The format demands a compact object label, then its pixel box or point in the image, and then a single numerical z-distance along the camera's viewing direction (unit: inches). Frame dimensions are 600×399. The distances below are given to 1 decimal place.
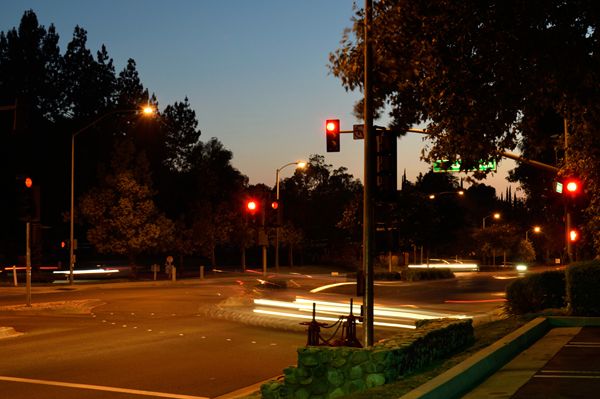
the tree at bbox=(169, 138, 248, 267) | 2468.0
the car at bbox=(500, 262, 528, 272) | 2604.6
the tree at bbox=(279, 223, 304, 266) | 2992.1
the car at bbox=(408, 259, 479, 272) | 2876.5
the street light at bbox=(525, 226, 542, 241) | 2945.9
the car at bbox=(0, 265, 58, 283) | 1867.6
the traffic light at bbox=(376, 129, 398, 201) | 497.0
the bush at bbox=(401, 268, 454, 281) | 1921.8
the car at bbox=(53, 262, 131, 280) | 2089.9
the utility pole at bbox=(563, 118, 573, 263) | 762.5
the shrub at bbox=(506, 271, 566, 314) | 830.5
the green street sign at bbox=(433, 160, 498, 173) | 617.9
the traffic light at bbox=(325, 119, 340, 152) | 831.1
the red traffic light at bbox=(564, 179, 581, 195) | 840.3
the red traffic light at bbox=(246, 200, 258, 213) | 1084.8
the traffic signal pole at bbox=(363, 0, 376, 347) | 495.8
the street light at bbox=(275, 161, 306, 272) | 1824.9
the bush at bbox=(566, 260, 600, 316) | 724.7
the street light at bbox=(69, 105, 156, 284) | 1622.8
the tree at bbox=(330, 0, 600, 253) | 524.1
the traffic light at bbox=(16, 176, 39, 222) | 955.3
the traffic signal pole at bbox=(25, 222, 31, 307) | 962.1
